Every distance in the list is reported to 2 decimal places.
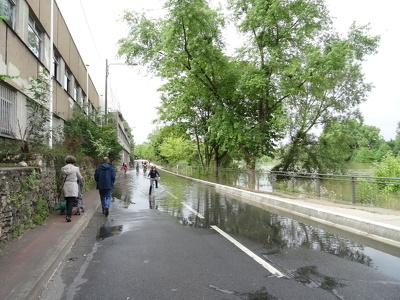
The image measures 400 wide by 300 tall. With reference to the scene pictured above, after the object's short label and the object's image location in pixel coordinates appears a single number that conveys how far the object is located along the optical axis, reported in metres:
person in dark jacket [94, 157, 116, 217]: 9.16
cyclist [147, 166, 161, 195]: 15.24
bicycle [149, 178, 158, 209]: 11.55
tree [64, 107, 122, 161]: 15.20
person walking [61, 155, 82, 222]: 7.84
